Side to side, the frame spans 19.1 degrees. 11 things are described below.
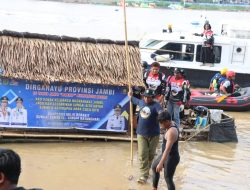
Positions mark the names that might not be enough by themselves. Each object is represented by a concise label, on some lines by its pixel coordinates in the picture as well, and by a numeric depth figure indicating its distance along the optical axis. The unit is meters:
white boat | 28.03
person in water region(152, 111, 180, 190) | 10.19
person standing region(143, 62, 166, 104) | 15.27
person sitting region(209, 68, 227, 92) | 22.81
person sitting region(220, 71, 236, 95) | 21.94
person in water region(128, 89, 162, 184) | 12.04
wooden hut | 14.63
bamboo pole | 13.61
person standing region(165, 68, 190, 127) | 16.10
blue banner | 14.78
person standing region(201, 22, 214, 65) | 27.44
